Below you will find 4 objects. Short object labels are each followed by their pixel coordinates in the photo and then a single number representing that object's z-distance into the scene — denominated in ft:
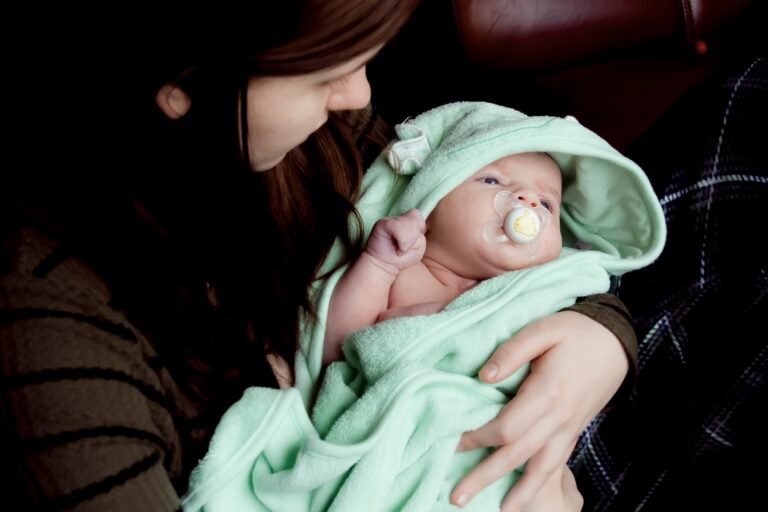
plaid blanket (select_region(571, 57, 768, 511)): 3.17
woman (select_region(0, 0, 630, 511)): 1.92
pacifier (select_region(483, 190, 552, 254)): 3.19
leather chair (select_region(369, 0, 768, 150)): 4.75
